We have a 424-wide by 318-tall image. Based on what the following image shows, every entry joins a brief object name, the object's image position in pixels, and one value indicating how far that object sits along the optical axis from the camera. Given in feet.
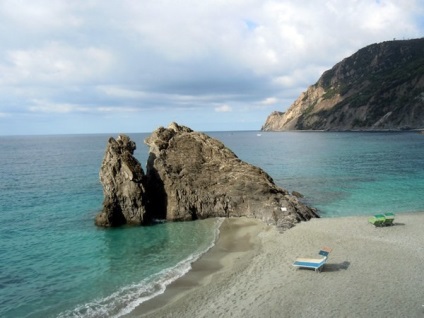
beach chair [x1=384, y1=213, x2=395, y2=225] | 99.60
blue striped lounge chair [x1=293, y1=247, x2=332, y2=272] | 71.28
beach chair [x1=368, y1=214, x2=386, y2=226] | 99.45
